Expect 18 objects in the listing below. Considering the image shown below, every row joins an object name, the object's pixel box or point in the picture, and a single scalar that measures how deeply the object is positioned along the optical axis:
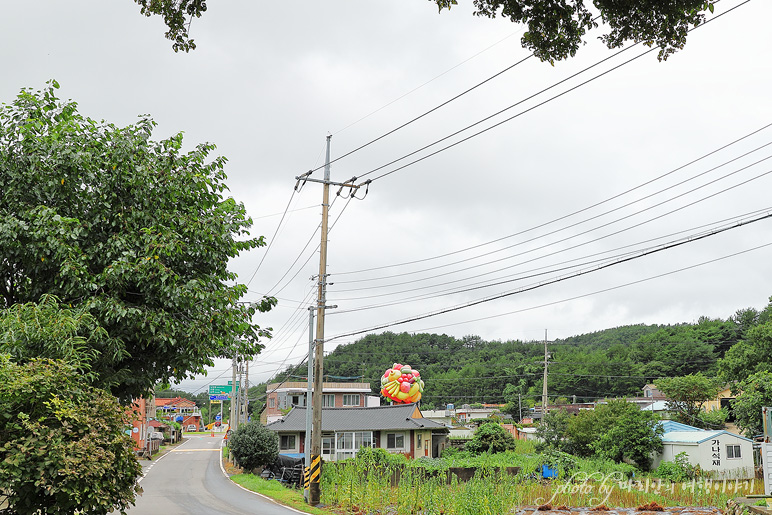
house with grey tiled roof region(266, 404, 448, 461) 44.31
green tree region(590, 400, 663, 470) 33.28
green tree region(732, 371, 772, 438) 38.03
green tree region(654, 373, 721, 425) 48.44
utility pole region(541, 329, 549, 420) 48.18
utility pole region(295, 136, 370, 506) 21.11
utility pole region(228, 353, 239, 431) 43.22
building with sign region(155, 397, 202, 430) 123.12
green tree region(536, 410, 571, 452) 38.84
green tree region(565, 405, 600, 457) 36.22
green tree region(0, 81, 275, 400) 10.40
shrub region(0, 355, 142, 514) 7.47
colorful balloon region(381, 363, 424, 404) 51.59
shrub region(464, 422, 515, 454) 39.69
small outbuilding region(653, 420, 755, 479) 32.16
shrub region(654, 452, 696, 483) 29.62
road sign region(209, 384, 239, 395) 43.84
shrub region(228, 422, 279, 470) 35.38
